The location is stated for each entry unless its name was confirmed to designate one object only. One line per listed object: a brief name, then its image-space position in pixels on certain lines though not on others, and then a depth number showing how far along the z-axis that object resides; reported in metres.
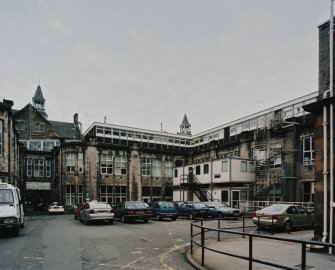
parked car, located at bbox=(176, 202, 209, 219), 26.03
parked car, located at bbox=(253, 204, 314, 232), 17.42
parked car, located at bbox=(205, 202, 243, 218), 26.28
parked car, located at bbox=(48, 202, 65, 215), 35.91
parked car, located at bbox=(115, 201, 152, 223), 22.62
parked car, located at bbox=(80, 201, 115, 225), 21.02
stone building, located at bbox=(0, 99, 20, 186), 27.41
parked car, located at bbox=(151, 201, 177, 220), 25.42
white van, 14.05
